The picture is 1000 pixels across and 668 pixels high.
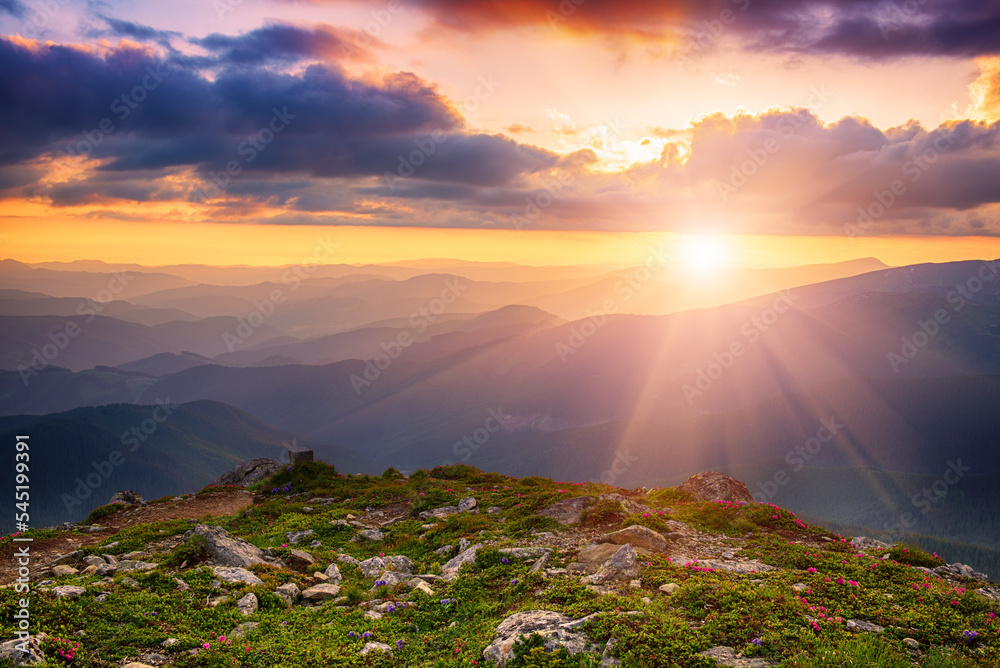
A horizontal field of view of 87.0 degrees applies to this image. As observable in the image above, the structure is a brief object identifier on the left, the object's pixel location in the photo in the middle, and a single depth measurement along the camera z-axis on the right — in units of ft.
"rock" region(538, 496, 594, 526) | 80.42
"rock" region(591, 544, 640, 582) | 55.26
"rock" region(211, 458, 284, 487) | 138.00
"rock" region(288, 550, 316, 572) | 68.90
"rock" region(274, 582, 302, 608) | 56.49
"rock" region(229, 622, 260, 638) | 47.91
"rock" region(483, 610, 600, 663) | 40.32
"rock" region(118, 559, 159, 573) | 61.62
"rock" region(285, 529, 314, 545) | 84.21
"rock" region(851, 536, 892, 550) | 70.30
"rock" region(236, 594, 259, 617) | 52.13
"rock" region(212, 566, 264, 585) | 58.95
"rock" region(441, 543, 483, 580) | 63.21
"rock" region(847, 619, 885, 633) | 42.60
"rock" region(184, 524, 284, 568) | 65.00
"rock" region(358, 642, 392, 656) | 44.99
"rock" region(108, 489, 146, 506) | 115.96
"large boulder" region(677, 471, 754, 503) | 99.60
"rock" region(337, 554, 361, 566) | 71.92
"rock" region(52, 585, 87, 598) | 49.09
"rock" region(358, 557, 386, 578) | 65.39
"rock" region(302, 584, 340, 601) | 58.23
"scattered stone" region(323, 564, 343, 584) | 64.64
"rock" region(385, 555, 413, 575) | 66.13
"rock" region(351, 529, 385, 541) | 85.15
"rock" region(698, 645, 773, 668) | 37.58
